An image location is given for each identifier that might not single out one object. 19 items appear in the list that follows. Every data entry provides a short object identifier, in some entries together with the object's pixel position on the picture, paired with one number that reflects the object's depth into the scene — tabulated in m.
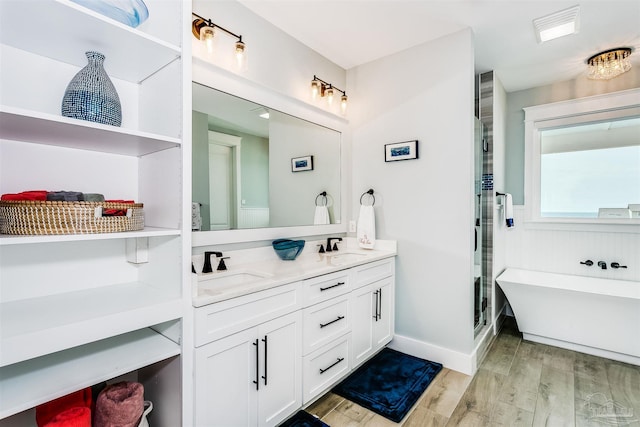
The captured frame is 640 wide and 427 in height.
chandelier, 2.63
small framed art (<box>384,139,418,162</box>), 2.61
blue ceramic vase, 1.14
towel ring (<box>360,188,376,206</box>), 2.86
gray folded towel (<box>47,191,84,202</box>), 1.10
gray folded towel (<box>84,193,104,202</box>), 1.18
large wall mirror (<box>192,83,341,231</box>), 1.91
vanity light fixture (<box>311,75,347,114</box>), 2.62
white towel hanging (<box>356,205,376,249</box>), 2.77
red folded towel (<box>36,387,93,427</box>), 1.16
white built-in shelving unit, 1.03
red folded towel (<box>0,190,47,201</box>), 1.06
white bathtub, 2.51
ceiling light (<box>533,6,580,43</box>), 2.14
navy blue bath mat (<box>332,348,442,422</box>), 1.99
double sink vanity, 1.37
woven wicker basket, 1.01
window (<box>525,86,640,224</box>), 3.09
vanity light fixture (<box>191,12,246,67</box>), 1.83
